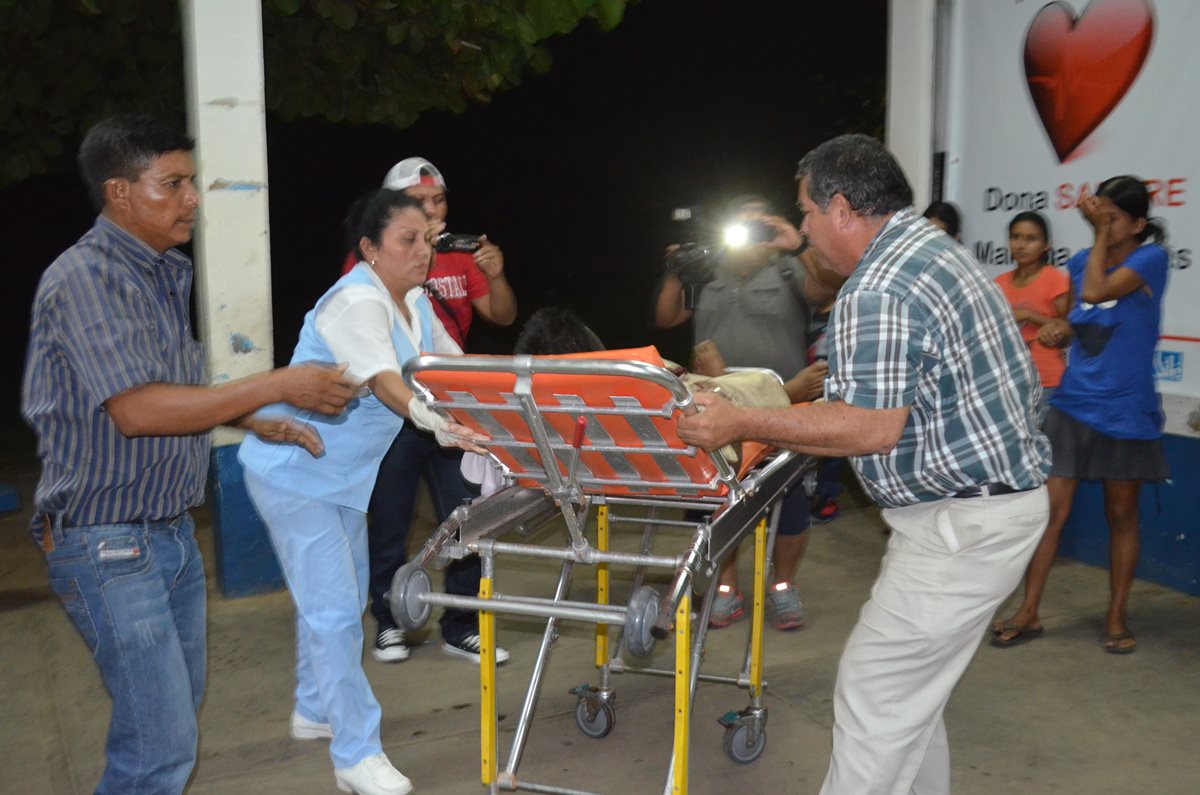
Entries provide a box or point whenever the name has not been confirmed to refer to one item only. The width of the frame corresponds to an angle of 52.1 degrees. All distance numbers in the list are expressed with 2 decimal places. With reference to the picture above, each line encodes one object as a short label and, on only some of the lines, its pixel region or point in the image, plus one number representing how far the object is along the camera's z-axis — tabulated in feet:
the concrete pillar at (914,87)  22.62
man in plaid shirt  9.11
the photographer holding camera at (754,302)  16.81
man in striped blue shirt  8.62
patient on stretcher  12.29
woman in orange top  18.81
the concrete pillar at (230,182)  18.20
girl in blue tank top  16.43
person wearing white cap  16.78
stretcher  9.66
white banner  18.33
